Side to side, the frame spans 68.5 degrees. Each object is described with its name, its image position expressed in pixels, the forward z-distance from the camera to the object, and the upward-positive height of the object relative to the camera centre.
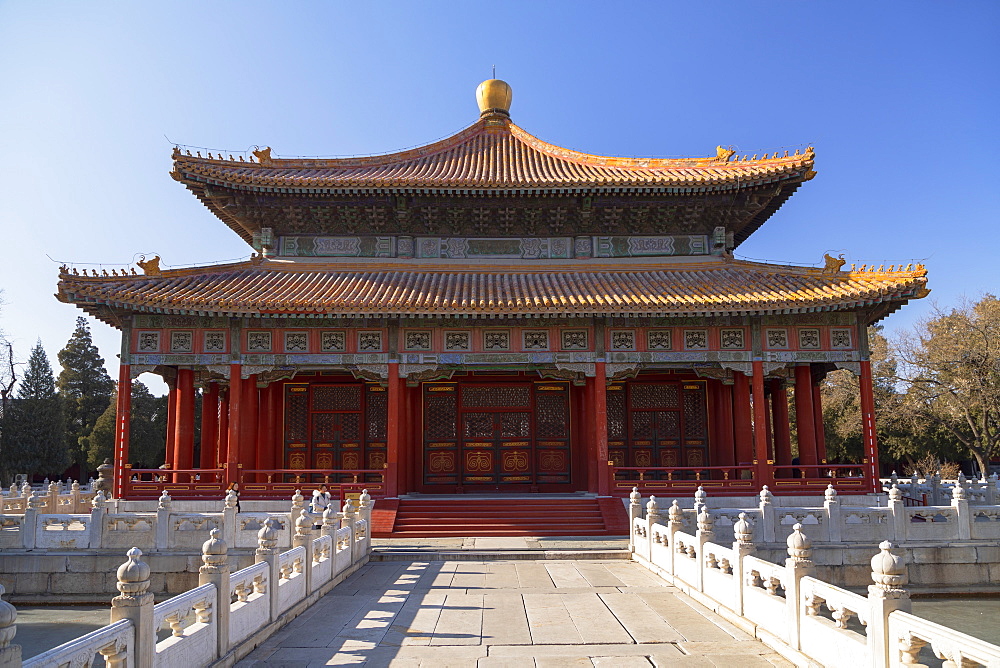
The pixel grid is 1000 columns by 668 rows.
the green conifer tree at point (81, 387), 43.39 +2.73
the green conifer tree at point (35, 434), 38.53 -0.14
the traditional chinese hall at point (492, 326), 17.11 +2.39
